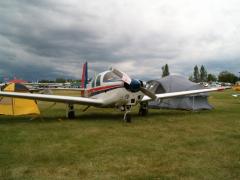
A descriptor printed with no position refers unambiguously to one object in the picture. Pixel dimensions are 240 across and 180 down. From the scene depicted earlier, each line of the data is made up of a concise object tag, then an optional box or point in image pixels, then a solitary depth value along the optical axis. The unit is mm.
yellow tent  10031
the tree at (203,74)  131550
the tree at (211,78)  147100
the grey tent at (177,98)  14461
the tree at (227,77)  131488
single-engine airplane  9359
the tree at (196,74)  131375
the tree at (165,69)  102088
